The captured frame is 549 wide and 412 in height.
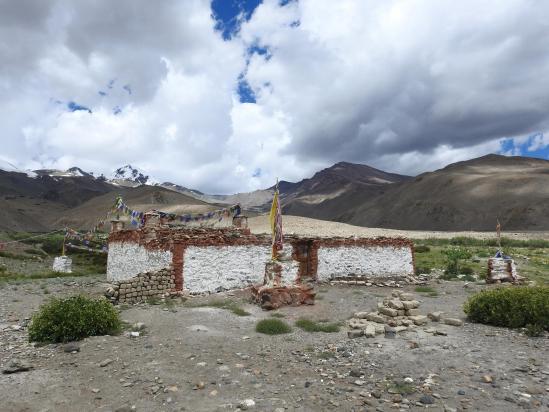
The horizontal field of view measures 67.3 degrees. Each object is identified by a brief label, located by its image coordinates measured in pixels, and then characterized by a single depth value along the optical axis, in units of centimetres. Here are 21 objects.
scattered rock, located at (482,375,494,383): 657
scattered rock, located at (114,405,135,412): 592
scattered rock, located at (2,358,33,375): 728
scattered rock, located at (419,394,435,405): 597
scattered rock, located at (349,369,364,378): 701
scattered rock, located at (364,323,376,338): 927
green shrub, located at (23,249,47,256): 4196
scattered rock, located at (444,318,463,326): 1018
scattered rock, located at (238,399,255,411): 594
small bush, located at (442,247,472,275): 2125
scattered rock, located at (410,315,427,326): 1026
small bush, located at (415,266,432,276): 2138
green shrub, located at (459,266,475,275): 2115
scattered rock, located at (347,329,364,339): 933
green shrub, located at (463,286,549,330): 951
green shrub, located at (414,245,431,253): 3258
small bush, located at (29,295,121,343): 891
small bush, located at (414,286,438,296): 1590
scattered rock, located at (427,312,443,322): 1076
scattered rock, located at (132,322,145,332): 990
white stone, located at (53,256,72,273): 2889
